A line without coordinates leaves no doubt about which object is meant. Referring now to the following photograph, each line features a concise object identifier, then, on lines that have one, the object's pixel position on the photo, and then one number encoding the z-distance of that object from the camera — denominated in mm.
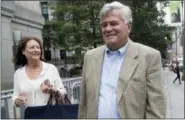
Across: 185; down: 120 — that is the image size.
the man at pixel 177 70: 11271
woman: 2100
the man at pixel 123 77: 1463
